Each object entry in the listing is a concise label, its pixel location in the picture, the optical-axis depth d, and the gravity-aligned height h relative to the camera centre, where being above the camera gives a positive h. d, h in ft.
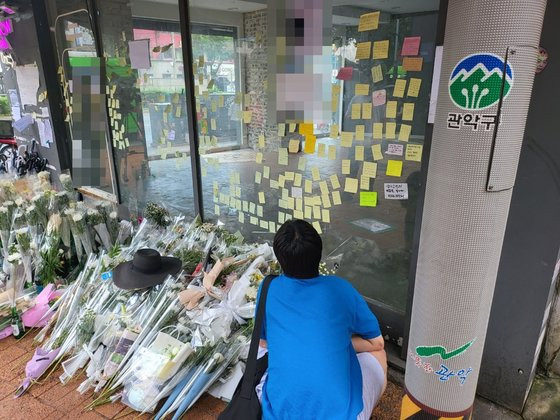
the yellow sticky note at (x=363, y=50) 9.00 +0.76
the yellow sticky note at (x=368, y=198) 9.93 -2.72
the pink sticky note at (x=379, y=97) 9.02 -0.26
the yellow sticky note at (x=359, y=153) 9.78 -1.59
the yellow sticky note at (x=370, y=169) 9.66 -1.97
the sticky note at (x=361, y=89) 9.30 -0.09
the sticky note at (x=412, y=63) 8.26 +0.44
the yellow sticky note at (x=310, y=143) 10.73 -1.51
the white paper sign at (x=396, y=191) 9.20 -2.37
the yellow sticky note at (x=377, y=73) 8.94 +0.26
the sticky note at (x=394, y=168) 9.14 -1.82
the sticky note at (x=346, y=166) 10.17 -1.99
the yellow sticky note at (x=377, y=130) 9.29 -1.01
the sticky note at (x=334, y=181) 10.57 -2.44
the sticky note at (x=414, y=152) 8.63 -1.40
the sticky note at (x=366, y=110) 9.36 -0.57
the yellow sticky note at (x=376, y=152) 9.43 -1.51
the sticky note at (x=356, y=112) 9.55 -0.62
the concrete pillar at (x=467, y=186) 4.14 -1.09
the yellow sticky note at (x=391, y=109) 8.88 -0.52
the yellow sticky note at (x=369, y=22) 8.69 +1.33
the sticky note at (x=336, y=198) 10.70 -2.92
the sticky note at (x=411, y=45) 8.20 +0.80
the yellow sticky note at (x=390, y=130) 9.00 -0.96
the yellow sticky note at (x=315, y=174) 10.95 -2.34
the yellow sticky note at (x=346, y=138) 9.90 -1.27
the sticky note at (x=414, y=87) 8.37 -0.03
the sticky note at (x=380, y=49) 8.69 +0.75
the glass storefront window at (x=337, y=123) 8.69 -0.94
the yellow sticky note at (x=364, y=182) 9.91 -2.31
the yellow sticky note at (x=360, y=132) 9.62 -1.08
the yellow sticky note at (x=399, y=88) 8.63 -0.06
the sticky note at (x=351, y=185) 10.17 -2.46
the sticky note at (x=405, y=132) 8.75 -0.99
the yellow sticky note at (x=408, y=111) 8.60 -0.53
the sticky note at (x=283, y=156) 11.53 -1.97
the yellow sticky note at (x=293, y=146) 11.16 -1.64
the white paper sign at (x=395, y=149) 8.98 -1.38
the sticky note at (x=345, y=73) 9.52 +0.27
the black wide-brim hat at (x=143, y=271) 10.12 -4.71
